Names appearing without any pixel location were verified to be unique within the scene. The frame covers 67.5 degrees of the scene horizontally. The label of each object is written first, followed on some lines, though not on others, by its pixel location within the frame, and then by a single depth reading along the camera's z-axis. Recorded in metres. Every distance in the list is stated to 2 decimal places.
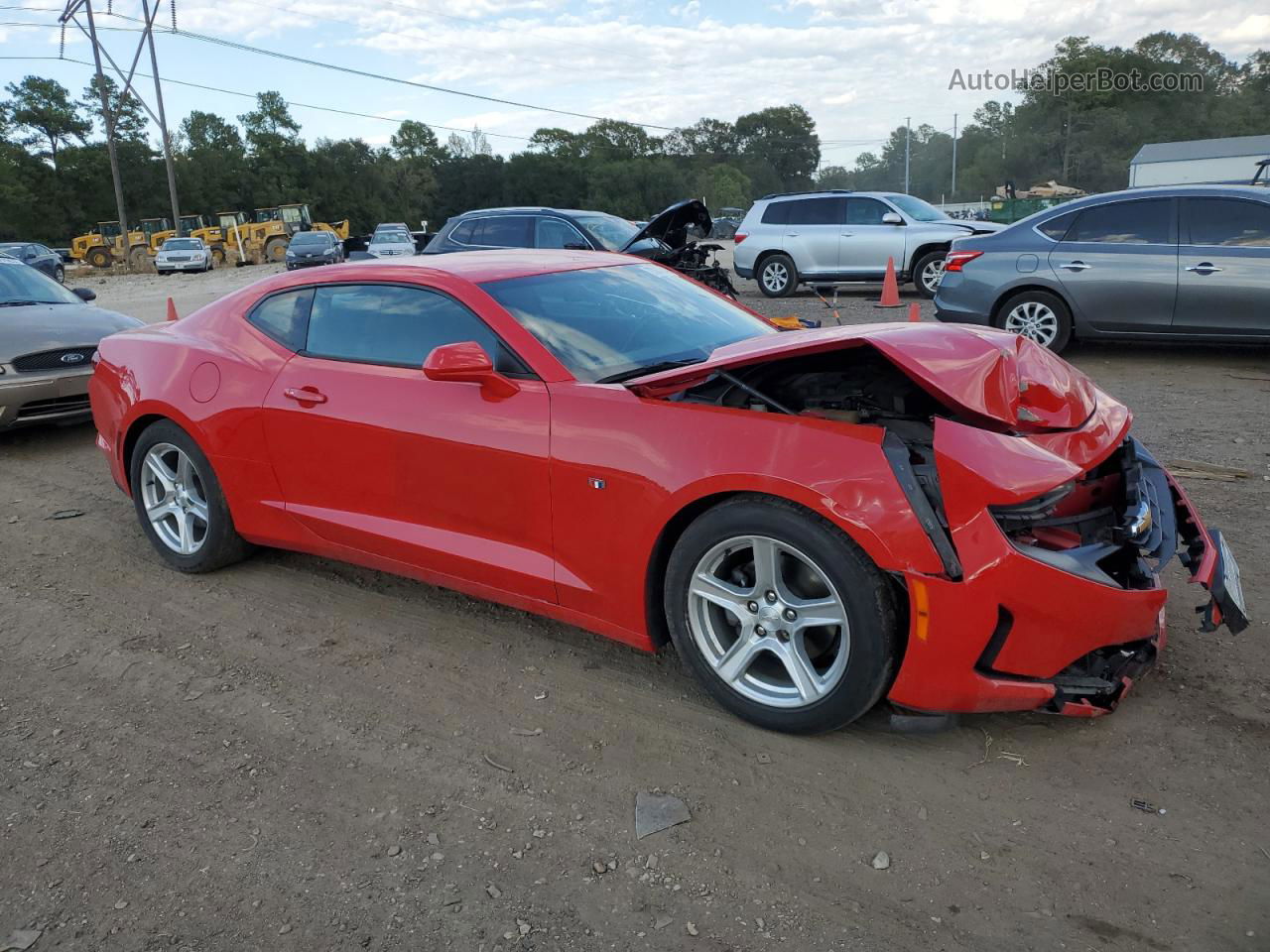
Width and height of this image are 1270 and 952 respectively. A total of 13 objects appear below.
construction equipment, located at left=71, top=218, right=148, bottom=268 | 43.82
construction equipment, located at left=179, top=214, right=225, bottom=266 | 43.25
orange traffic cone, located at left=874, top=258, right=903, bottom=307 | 13.40
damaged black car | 12.34
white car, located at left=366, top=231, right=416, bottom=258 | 30.80
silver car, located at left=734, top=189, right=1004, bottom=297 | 14.54
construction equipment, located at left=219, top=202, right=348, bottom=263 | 42.91
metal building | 55.28
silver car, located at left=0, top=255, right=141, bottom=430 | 6.85
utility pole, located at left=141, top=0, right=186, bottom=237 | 39.72
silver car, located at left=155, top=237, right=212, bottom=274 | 36.69
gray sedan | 7.78
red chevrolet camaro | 2.68
